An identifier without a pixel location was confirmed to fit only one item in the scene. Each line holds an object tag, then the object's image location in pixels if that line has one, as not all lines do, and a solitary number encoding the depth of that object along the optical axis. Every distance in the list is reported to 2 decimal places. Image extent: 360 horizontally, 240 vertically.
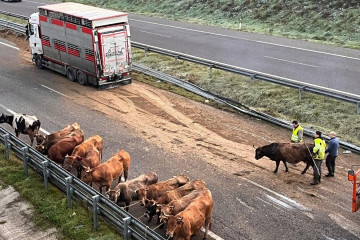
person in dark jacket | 15.38
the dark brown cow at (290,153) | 15.71
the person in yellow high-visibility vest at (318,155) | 15.11
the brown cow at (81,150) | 14.68
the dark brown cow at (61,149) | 15.62
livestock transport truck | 24.16
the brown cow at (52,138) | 16.25
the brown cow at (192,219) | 10.92
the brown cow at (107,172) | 13.84
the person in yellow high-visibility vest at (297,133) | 16.59
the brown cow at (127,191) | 13.03
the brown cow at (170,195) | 12.19
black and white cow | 18.19
